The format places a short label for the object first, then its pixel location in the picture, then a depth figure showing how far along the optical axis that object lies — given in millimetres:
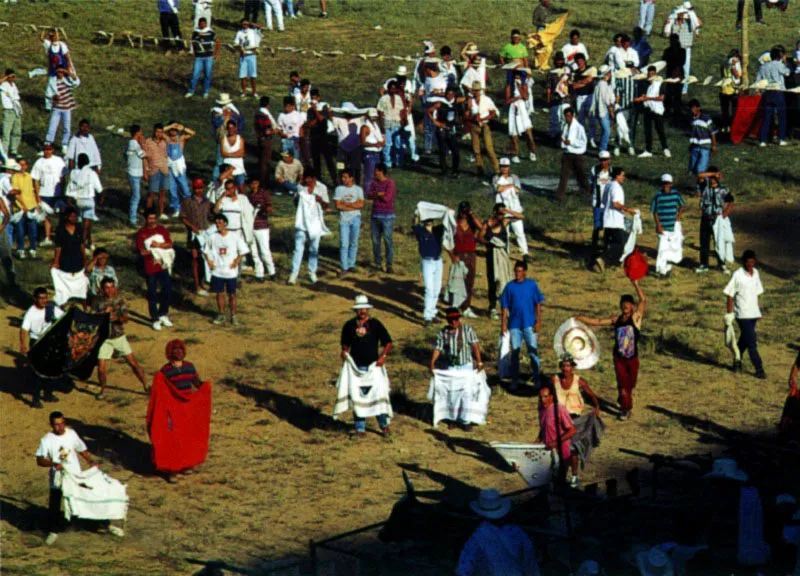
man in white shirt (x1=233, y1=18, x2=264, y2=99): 35125
